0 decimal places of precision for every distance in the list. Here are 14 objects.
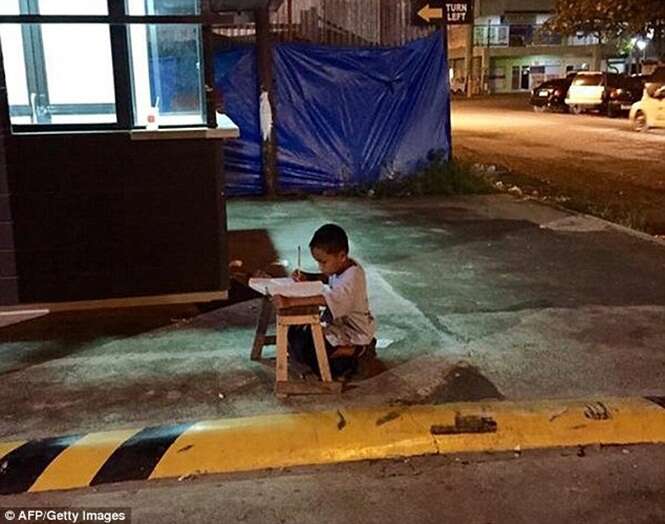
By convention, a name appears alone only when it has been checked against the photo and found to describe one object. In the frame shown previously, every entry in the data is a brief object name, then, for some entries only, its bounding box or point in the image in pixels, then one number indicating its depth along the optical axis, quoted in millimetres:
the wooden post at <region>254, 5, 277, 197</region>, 11688
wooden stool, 4688
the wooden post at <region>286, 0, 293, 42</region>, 12188
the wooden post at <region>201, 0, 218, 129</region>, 6168
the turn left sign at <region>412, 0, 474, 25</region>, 12617
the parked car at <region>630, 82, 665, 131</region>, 22812
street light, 42469
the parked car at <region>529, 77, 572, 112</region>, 32656
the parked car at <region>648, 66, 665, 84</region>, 23503
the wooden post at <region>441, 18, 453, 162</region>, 12750
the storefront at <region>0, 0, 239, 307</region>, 6020
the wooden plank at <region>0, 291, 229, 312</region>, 6258
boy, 4750
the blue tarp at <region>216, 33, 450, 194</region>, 12031
